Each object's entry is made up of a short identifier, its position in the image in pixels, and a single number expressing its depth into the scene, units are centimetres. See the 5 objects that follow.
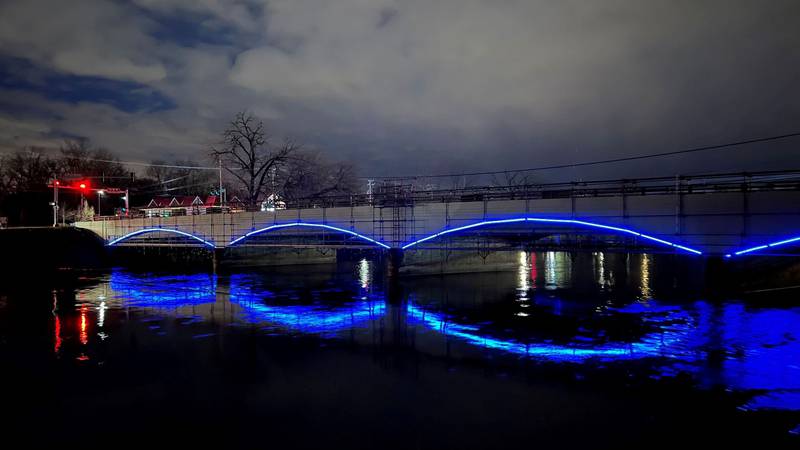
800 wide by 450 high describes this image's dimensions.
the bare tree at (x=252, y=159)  5603
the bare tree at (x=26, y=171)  7719
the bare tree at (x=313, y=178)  6138
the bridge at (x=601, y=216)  1867
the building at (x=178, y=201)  7956
